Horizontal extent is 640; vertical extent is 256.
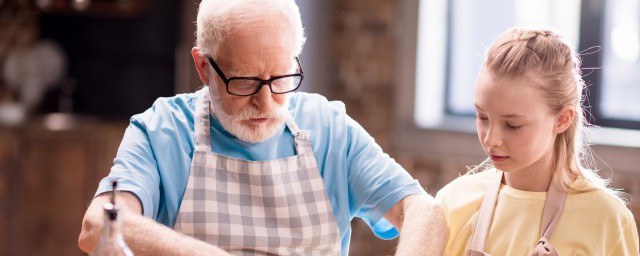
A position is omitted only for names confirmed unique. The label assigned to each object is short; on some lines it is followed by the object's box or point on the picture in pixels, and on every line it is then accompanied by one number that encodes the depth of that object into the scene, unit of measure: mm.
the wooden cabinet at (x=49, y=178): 4648
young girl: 1738
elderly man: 1858
